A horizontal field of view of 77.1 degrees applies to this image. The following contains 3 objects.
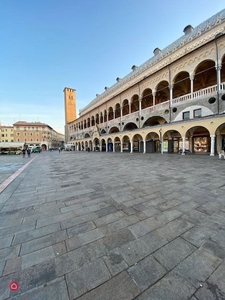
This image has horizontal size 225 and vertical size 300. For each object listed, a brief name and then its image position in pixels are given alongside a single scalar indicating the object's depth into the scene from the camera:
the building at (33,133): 68.56
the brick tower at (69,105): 61.78
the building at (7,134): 69.56
